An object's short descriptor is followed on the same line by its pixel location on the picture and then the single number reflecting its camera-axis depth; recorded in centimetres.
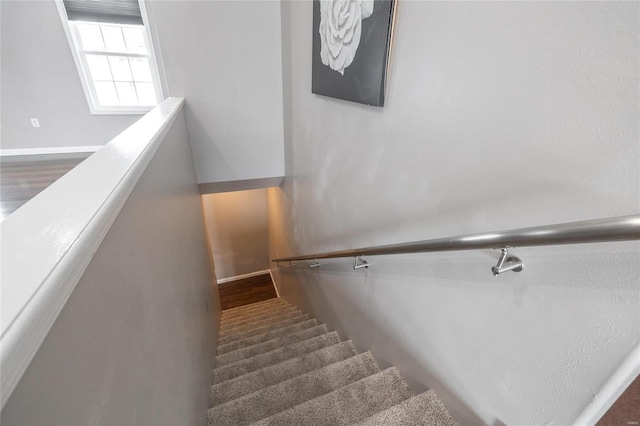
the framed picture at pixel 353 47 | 114
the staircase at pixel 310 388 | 114
